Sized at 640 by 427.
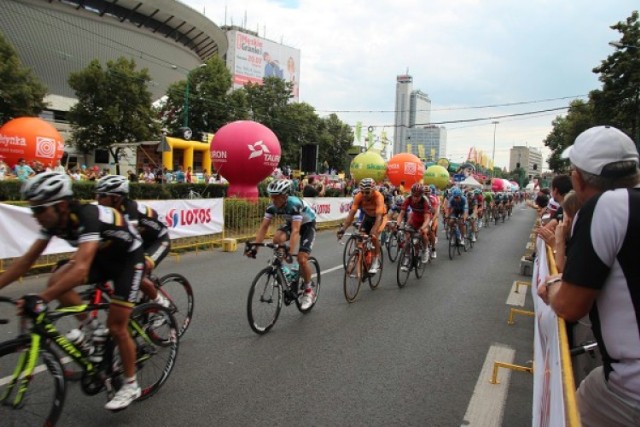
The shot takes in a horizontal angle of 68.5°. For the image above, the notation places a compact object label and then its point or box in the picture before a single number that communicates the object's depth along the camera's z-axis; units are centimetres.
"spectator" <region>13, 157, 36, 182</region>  1668
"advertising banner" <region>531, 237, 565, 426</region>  188
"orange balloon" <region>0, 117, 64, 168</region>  2272
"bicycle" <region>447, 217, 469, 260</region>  1275
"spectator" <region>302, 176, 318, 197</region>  1848
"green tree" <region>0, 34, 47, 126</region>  3155
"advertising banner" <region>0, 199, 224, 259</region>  766
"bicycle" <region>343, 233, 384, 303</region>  738
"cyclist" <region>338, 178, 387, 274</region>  807
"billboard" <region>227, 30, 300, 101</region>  10356
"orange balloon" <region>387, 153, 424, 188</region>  2919
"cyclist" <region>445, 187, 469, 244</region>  1337
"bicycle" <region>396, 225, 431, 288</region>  872
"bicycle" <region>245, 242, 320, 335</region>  569
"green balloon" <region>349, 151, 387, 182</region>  2973
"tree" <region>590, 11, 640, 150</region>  2475
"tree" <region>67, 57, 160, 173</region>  3666
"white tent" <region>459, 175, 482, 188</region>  3272
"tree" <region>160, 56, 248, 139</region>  4731
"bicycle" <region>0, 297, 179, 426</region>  294
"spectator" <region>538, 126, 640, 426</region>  170
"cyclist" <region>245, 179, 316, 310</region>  602
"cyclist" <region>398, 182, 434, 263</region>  967
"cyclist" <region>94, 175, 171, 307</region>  468
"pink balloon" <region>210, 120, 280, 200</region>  1661
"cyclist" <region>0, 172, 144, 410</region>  311
